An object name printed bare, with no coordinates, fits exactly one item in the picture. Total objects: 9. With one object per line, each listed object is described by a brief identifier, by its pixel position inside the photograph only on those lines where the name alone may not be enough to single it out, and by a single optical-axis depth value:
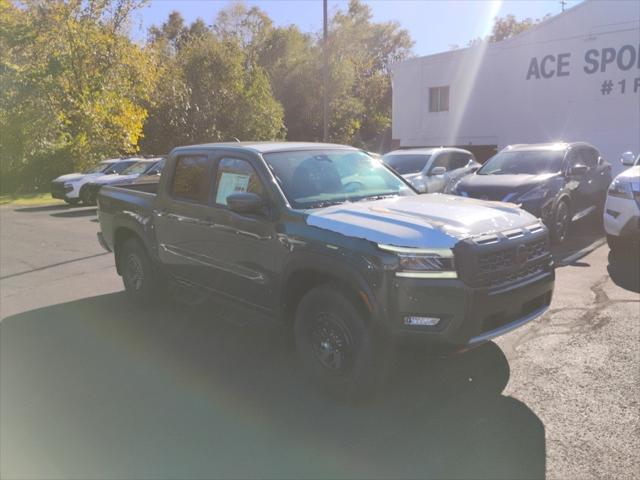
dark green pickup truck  3.35
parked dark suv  8.38
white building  18.31
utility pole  18.52
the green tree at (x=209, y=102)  27.61
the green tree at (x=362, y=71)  37.91
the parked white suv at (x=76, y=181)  17.20
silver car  11.61
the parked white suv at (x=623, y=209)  7.17
